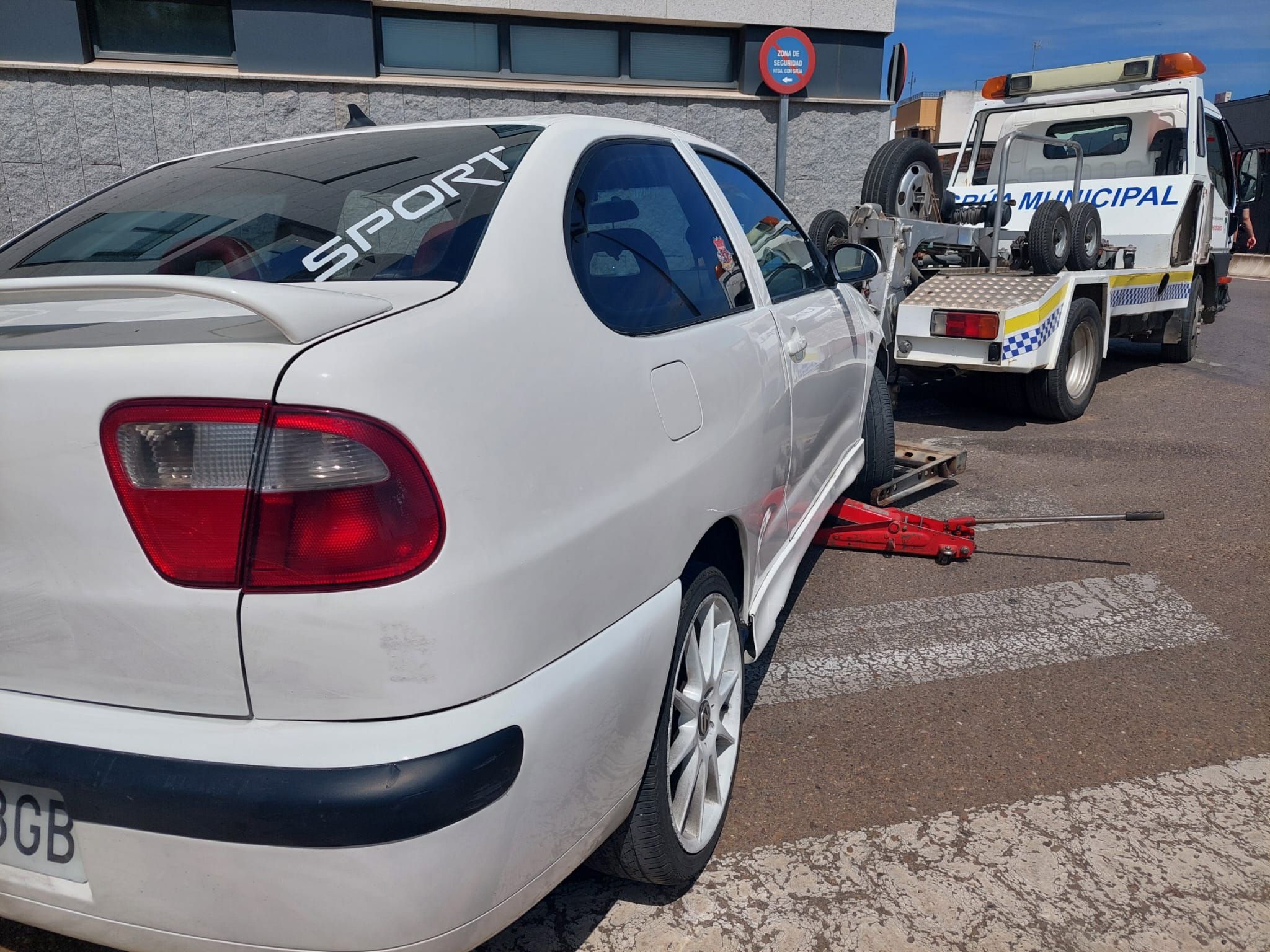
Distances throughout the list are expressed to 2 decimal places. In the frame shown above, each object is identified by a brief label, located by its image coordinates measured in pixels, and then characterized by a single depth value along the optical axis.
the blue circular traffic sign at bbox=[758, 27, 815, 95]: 11.12
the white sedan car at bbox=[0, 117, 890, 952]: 1.42
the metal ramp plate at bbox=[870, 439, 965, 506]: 5.02
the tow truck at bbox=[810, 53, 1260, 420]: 6.69
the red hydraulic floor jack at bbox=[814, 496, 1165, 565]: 4.38
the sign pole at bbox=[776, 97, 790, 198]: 11.26
